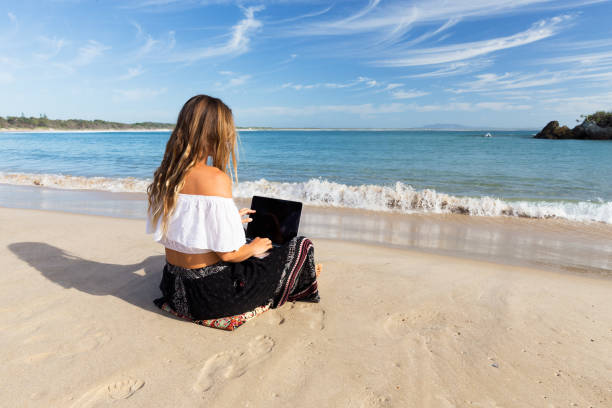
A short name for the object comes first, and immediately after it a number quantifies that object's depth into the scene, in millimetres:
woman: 2439
